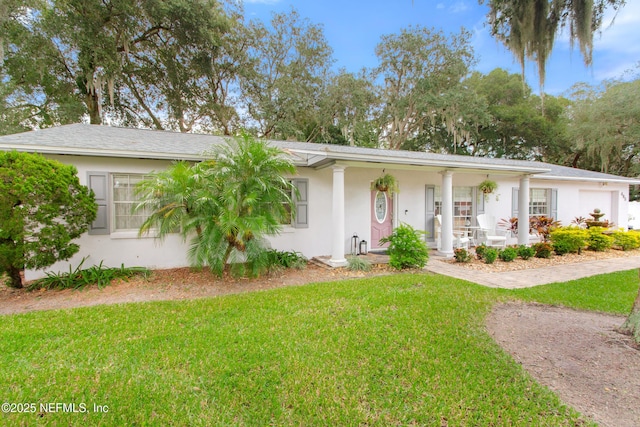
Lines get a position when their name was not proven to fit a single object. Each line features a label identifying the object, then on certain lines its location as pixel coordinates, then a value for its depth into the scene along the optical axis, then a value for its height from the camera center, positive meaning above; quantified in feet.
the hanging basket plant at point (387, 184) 24.08 +2.00
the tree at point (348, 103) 53.98 +20.09
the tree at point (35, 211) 14.16 -0.09
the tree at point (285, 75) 50.44 +24.38
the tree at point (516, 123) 62.64 +18.56
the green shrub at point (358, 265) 21.11 -4.19
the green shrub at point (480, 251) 23.63 -3.57
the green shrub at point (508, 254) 23.75 -3.90
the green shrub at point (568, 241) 26.73 -3.17
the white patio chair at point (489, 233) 28.12 -2.80
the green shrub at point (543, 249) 25.21 -3.69
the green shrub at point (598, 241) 28.86 -3.41
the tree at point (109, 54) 35.09 +21.03
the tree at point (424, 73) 53.36 +25.95
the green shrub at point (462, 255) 23.20 -3.85
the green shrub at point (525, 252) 24.51 -3.82
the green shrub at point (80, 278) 16.70 -4.14
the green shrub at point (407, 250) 20.49 -3.03
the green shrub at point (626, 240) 30.12 -3.46
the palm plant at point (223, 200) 16.26 +0.50
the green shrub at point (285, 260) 19.82 -3.83
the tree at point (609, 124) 48.39 +14.75
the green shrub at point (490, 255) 22.84 -3.79
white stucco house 18.97 +1.72
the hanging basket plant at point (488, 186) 29.07 +2.16
